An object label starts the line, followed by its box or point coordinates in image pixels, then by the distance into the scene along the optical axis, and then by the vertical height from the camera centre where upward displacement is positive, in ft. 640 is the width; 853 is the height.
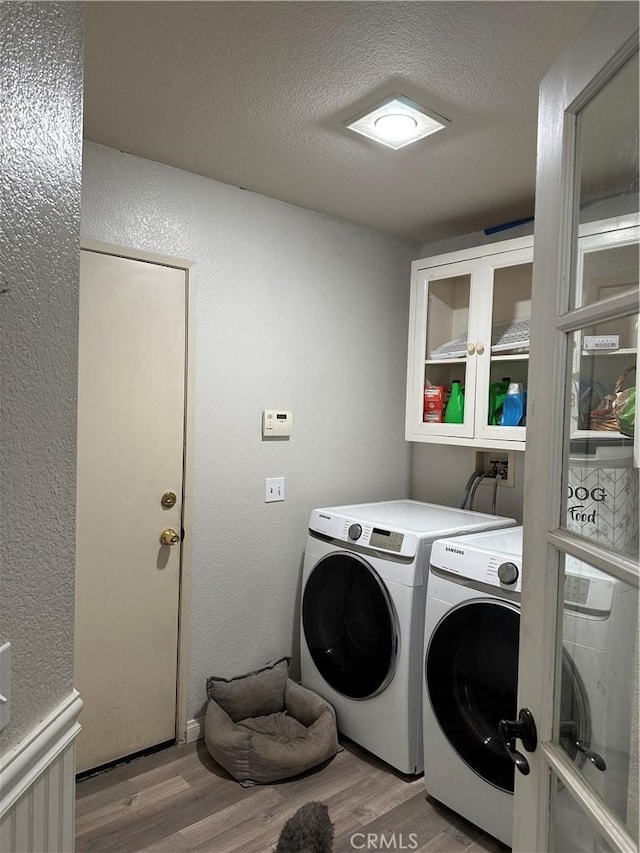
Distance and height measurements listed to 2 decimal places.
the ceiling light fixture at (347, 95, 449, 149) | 6.07 +3.10
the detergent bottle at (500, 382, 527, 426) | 8.19 +0.22
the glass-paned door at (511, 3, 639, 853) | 2.87 -0.41
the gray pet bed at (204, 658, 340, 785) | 7.27 -4.05
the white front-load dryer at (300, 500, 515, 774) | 7.43 -2.62
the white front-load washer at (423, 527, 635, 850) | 6.29 -2.74
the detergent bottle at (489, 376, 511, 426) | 8.50 +0.32
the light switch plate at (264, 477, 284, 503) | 8.82 -1.08
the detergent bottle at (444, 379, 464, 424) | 9.06 +0.20
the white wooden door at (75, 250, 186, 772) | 7.20 -1.09
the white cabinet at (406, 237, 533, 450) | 8.38 +1.27
